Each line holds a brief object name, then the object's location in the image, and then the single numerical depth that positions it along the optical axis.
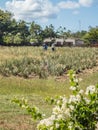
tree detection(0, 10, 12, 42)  91.81
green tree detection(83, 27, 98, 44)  98.71
